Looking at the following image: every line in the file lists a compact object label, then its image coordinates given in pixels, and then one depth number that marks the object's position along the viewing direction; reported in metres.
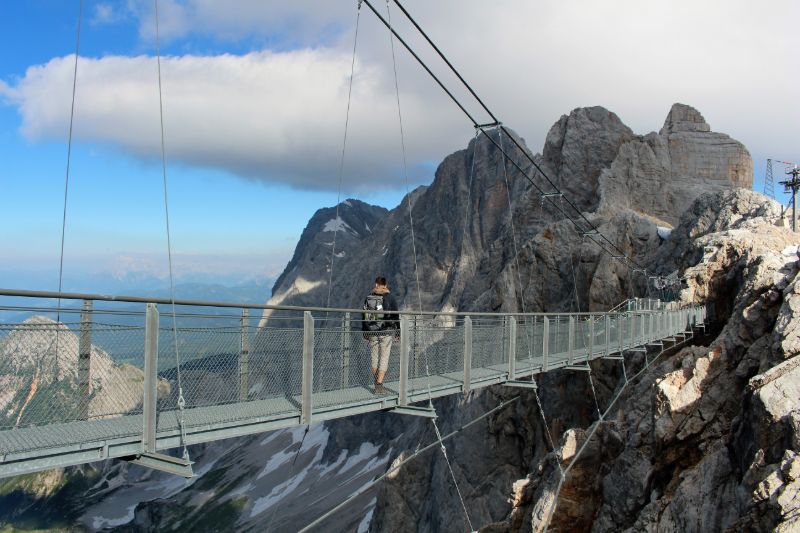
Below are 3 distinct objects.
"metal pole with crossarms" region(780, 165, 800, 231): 35.94
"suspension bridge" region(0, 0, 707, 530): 4.55
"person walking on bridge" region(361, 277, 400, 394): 7.77
